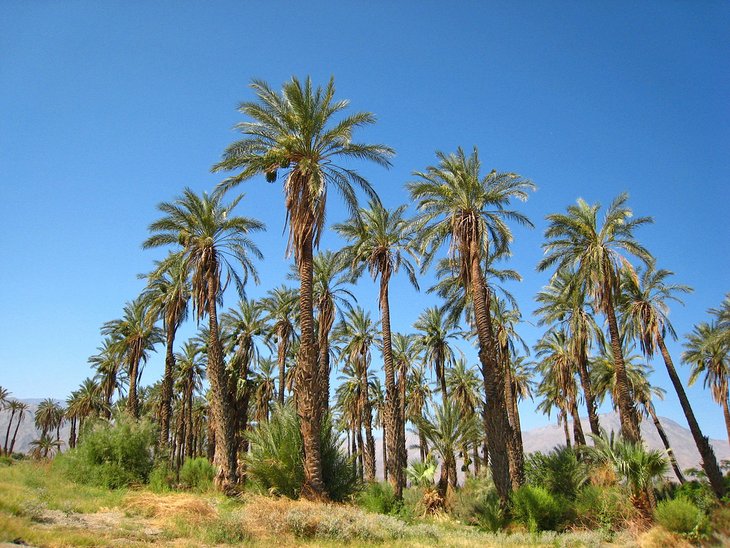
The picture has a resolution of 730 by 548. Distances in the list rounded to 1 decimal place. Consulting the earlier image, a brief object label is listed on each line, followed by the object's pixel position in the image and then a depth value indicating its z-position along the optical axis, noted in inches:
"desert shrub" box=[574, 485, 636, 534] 716.0
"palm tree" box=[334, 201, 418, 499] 1092.5
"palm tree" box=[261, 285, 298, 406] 1421.0
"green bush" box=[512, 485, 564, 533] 740.0
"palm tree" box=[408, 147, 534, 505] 940.0
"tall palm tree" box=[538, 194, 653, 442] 1051.9
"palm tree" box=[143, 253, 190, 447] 1134.1
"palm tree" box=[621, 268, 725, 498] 1212.5
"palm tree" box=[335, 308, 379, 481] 1514.5
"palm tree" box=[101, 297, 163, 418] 1454.2
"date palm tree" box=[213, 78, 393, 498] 820.0
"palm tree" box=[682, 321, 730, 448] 1614.2
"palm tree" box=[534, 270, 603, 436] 1343.5
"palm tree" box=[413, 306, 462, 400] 1547.7
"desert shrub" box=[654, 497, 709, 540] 573.6
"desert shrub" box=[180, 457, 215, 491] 1089.3
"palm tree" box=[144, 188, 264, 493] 1024.9
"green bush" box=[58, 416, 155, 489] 946.1
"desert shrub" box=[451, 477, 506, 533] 761.0
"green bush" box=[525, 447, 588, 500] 893.8
